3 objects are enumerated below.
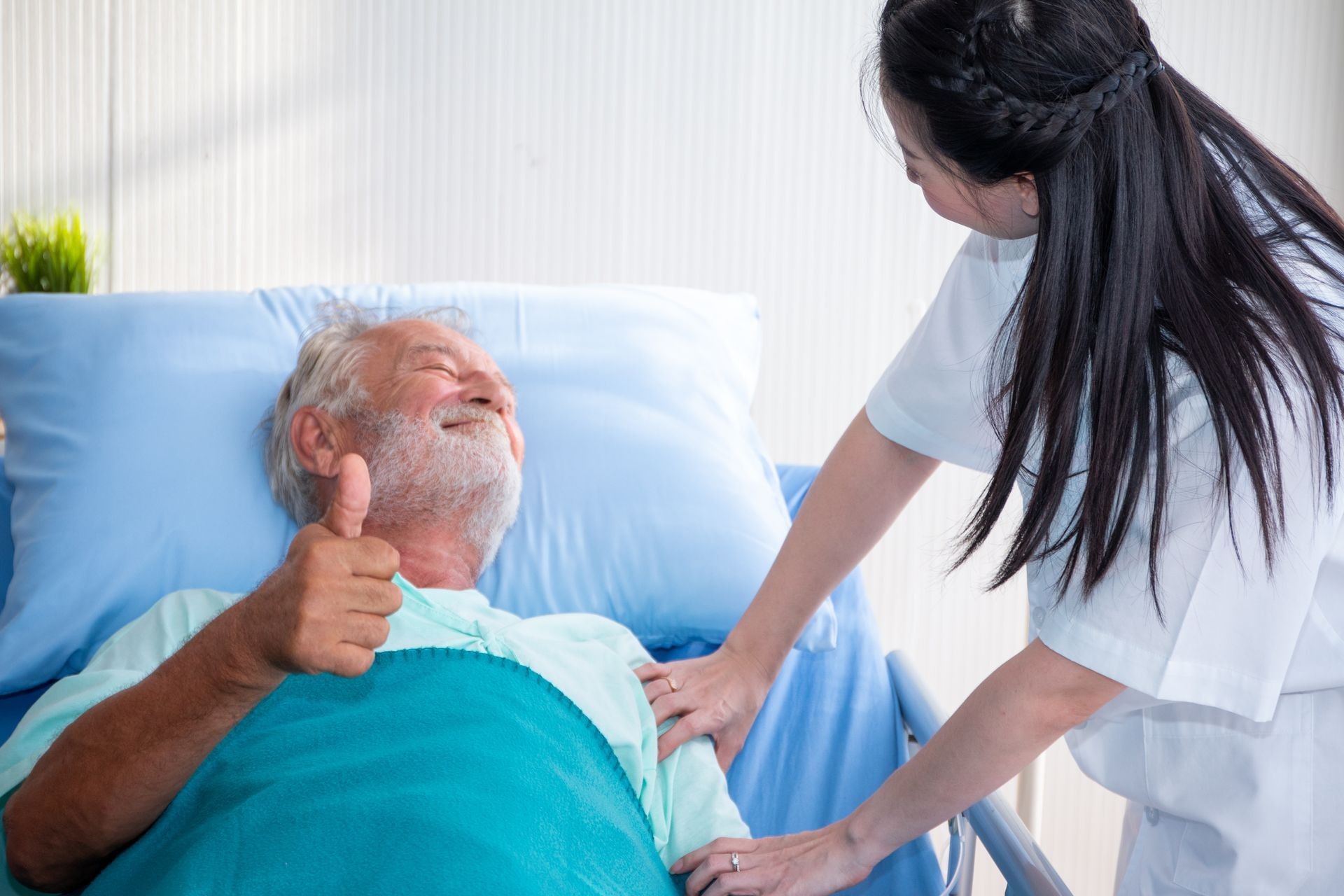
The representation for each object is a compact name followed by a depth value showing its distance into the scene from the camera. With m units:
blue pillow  1.44
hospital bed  1.24
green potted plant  1.94
